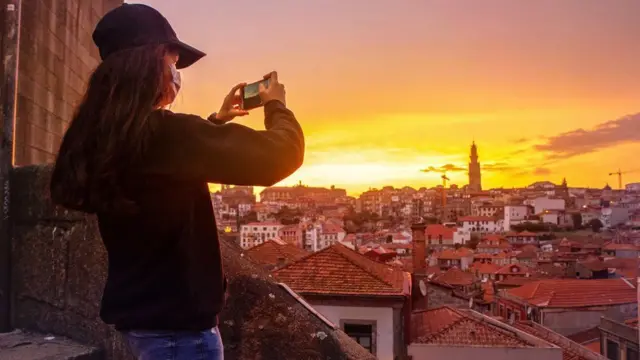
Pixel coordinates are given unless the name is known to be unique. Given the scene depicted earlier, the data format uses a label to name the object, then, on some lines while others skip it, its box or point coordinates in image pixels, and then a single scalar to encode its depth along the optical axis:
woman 1.26
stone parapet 2.23
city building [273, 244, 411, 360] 13.41
